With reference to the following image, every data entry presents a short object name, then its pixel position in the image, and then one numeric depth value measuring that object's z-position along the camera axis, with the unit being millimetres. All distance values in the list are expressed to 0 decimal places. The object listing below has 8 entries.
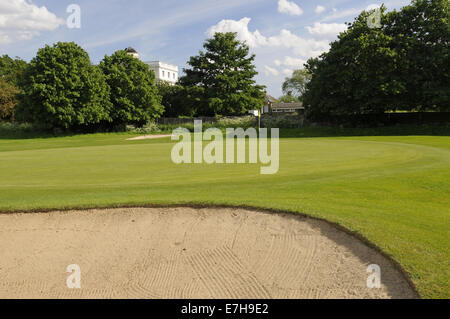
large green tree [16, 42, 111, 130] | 43719
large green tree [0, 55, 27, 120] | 56438
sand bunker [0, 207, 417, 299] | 4781
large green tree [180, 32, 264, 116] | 56906
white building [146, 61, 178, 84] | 105812
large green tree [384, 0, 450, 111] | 35344
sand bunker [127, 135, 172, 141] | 41844
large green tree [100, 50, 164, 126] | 50719
